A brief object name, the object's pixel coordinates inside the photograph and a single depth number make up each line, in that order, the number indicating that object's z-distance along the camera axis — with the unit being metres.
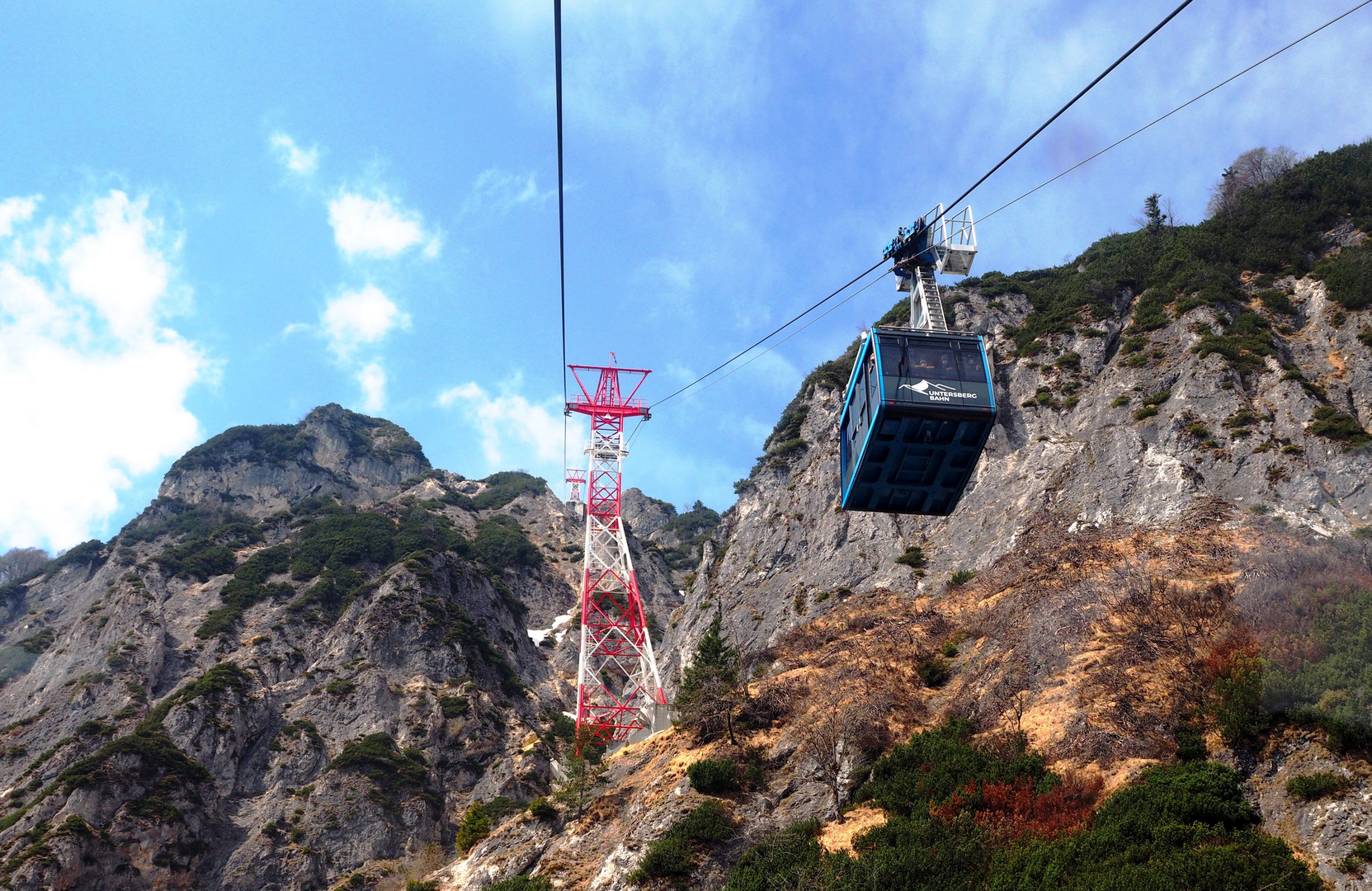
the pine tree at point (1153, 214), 74.50
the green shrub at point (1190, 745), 23.30
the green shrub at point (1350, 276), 48.16
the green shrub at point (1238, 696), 22.70
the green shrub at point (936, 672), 34.88
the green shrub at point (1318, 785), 20.34
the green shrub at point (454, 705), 65.12
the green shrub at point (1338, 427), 38.56
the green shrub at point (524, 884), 30.28
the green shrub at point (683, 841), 27.92
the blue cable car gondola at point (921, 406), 21.28
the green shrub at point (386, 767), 56.34
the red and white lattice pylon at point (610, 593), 42.72
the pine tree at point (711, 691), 35.91
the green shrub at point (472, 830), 38.53
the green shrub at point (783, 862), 25.17
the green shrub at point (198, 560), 85.31
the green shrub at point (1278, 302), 51.75
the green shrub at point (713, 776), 31.62
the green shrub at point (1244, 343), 46.75
